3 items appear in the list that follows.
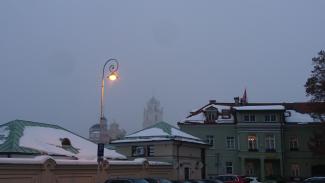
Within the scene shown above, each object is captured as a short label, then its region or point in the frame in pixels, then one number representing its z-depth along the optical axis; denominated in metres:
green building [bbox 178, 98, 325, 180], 68.00
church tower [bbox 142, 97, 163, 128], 182.35
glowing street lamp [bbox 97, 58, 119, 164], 25.63
